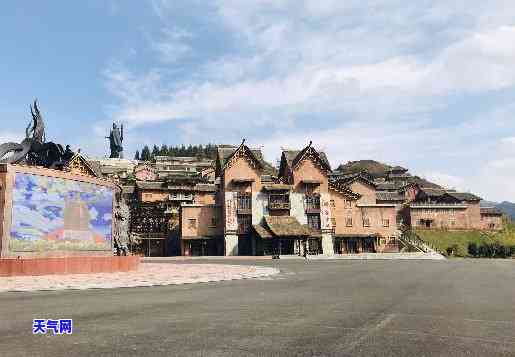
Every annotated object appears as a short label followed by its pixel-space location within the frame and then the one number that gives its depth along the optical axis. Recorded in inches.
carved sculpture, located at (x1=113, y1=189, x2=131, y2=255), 1041.5
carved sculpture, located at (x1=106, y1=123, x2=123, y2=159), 5103.3
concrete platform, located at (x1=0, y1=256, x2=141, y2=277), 761.0
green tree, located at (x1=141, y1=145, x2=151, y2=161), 6461.6
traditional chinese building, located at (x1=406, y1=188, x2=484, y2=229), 2957.7
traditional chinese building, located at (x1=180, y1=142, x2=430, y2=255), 2261.3
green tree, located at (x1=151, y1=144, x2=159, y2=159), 6781.5
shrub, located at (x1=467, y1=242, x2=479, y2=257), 2458.2
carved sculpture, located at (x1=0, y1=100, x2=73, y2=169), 983.0
